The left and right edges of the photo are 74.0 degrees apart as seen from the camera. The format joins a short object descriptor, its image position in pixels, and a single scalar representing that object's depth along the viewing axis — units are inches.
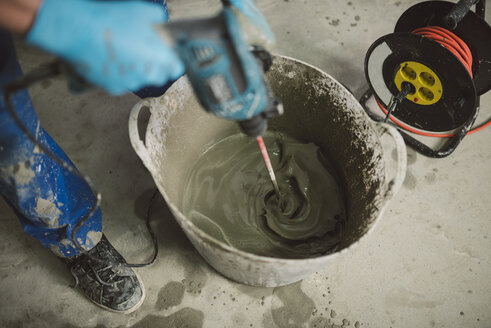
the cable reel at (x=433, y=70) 48.6
